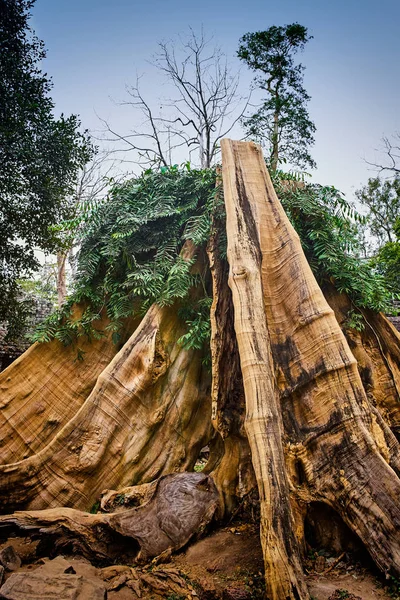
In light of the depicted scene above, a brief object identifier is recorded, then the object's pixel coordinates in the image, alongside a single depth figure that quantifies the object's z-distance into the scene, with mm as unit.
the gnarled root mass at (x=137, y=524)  2631
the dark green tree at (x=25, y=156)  7719
